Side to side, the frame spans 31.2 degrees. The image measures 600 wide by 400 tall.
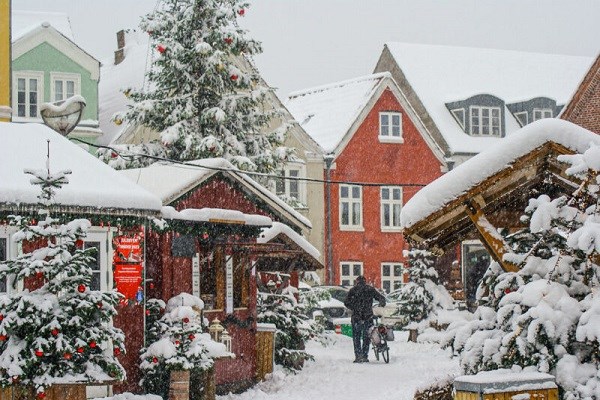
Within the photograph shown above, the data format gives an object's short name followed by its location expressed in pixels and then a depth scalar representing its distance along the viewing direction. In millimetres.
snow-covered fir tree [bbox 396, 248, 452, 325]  31328
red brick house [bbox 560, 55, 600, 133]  31203
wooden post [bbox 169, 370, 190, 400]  16547
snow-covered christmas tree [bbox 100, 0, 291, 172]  26250
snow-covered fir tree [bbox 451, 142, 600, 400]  9602
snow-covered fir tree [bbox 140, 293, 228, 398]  16672
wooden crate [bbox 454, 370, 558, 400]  9172
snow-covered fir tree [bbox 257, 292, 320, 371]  22281
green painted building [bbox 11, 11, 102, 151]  35844
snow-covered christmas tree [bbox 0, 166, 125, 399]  12773
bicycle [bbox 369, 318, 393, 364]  24297
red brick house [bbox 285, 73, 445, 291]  42938
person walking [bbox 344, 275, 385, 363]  24484
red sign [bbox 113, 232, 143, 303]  16516
